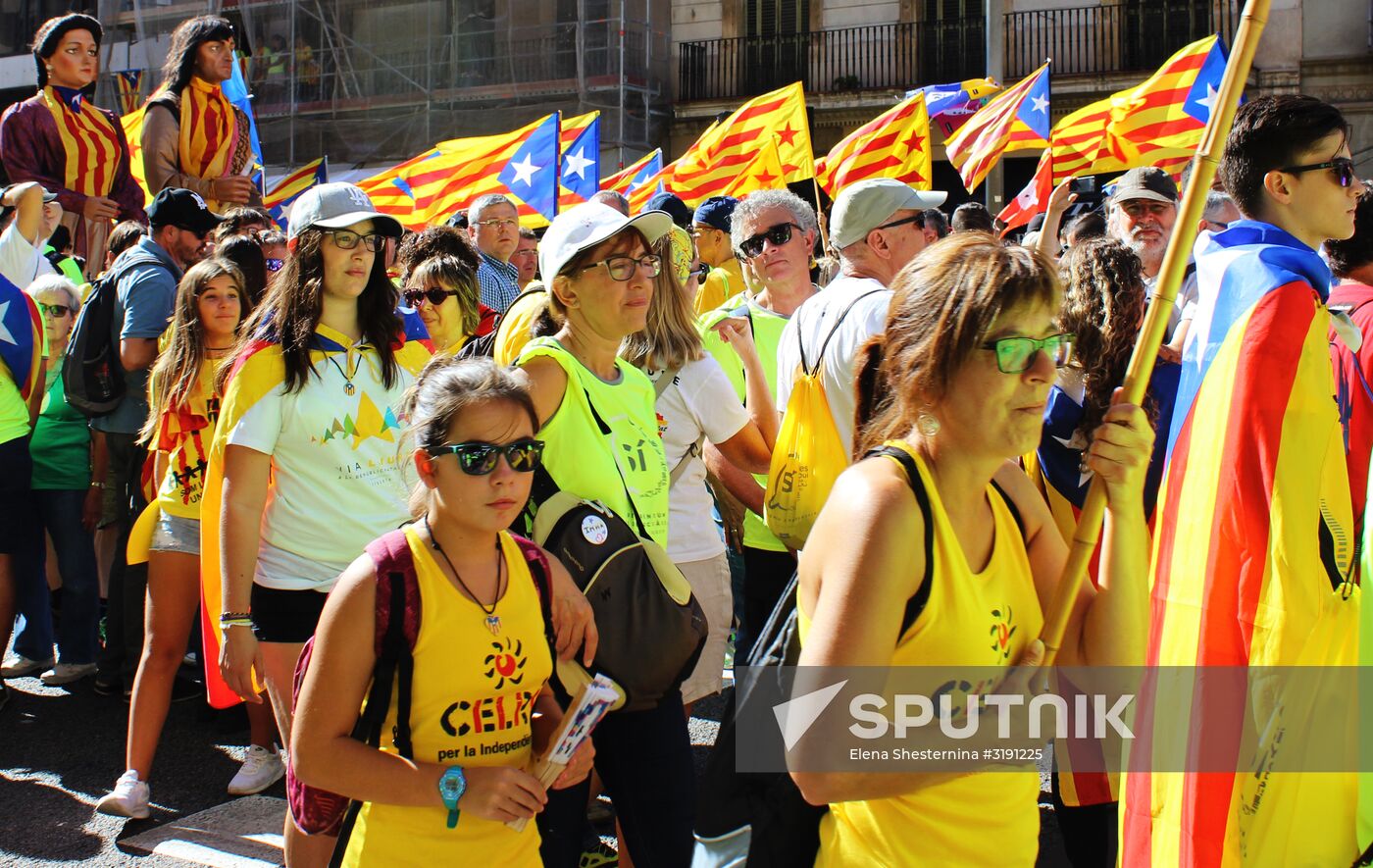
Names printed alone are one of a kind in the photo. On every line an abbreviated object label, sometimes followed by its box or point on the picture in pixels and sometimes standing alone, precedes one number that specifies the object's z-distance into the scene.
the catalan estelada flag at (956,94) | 13.34
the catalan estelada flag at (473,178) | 9.73
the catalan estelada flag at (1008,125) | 10.16
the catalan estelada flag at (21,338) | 5.56
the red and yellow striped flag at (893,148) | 9.59
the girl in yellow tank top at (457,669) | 2.49
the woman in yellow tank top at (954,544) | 2.08
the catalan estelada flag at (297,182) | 11.71
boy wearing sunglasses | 2.91
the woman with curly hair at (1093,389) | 3.80
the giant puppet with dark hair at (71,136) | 7.32
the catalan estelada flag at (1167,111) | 9.07
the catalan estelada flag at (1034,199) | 9.16
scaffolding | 22.81
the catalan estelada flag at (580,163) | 10.64
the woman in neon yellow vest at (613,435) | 3.23
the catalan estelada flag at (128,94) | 18.00
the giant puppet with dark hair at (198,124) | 6.93
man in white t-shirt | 4.18
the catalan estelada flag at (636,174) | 12.76
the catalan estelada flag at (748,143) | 10.72
